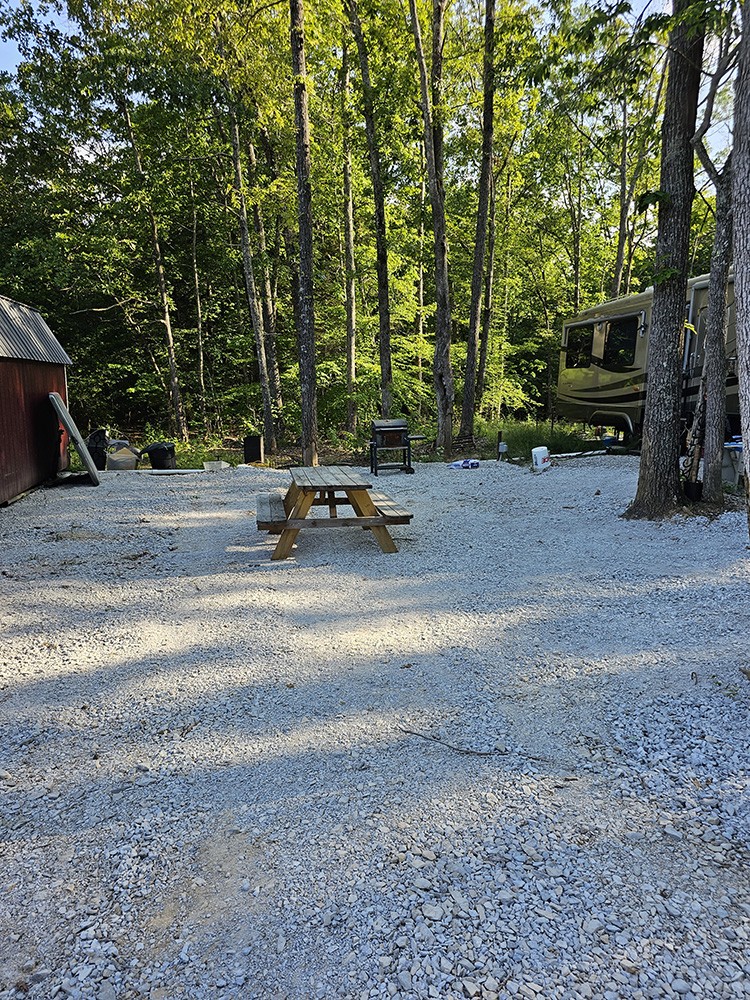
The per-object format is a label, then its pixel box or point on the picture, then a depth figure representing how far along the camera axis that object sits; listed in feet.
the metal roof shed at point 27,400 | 27.59
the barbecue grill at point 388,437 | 34.17
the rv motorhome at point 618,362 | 30.83
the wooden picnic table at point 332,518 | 18.15
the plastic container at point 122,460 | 38.65
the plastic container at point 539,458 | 33.87
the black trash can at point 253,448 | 42.39
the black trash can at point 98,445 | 36.81
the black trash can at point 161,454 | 38.68
